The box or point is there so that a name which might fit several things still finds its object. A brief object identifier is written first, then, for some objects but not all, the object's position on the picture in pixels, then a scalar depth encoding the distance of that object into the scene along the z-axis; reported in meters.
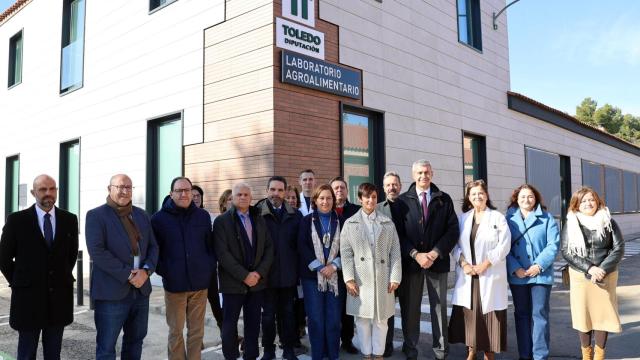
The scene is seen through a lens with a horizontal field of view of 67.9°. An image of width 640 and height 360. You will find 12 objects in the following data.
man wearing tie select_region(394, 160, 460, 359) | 4.68
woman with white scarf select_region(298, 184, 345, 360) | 4.51
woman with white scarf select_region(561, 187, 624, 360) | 4.35
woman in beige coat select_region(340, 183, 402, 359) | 4.35
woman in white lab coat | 4.43
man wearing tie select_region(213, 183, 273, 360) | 4.45
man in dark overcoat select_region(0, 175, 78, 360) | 3.80
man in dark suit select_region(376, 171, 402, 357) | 4.88
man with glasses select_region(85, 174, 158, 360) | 3.81
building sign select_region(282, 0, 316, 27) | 7.22
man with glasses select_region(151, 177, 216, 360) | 4.23
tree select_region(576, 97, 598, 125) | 50.16
